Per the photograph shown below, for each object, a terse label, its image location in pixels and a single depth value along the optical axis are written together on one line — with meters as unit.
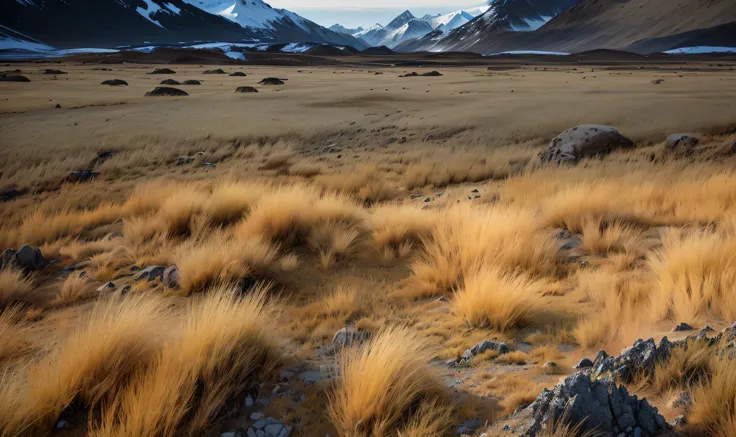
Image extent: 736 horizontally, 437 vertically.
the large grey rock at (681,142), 10.75
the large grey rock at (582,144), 11.16
